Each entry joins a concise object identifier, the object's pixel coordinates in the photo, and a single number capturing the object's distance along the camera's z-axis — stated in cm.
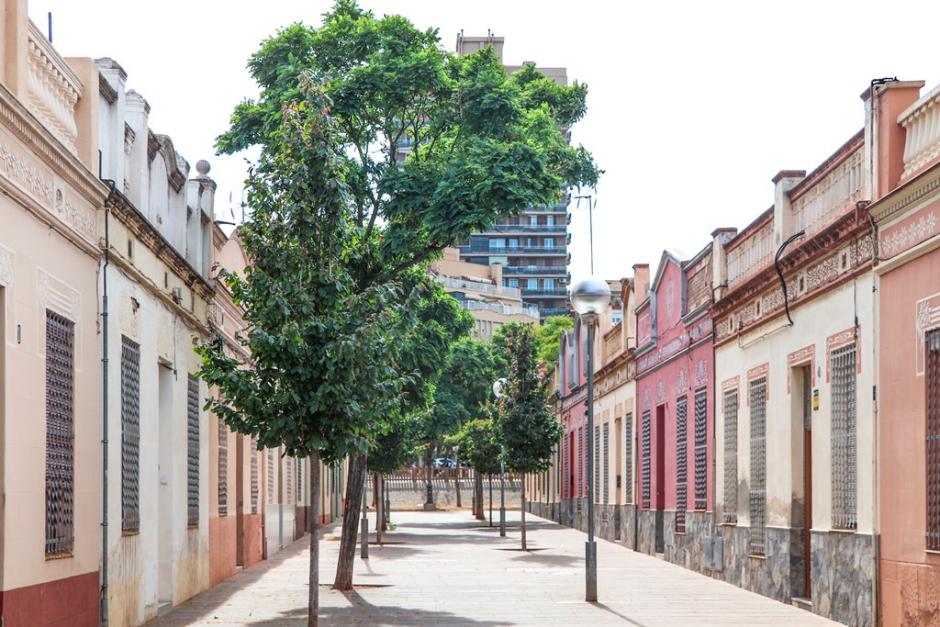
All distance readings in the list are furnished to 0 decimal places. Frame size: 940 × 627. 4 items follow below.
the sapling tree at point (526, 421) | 3809
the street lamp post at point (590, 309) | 1920
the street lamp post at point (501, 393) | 3919
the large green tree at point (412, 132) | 2112
